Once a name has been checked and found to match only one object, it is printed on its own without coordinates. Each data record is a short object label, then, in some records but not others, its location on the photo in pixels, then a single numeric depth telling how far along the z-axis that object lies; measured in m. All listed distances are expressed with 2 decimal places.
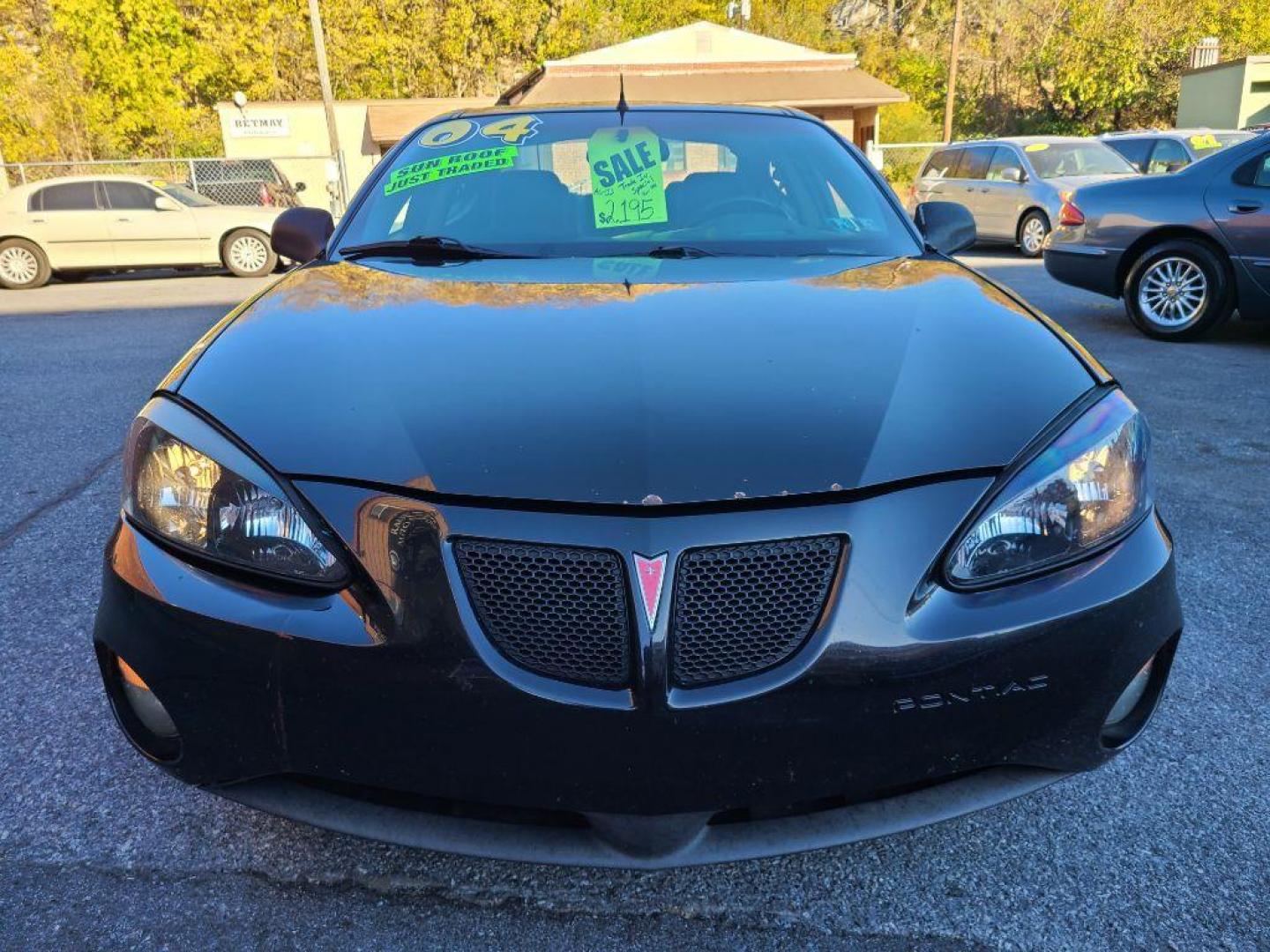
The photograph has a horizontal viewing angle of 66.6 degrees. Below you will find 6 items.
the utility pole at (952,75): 30.77
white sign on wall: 28.78
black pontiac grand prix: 1.36
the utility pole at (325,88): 23.87
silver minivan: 12.08
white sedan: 12.91
